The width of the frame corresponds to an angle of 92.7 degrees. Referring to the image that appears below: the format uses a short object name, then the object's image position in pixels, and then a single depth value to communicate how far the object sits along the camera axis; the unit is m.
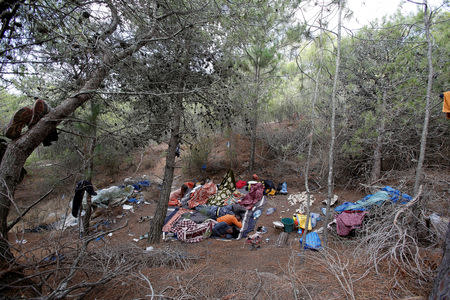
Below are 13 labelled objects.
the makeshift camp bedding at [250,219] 6.13
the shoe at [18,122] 2.42
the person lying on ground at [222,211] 6.83
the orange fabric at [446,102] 3.32
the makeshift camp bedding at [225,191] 8.00
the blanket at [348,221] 4.59
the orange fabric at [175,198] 8.38
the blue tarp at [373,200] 4.57
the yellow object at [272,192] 8.33
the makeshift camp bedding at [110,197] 8.33
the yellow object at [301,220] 5.71
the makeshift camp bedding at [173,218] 6.29
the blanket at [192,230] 5.81
